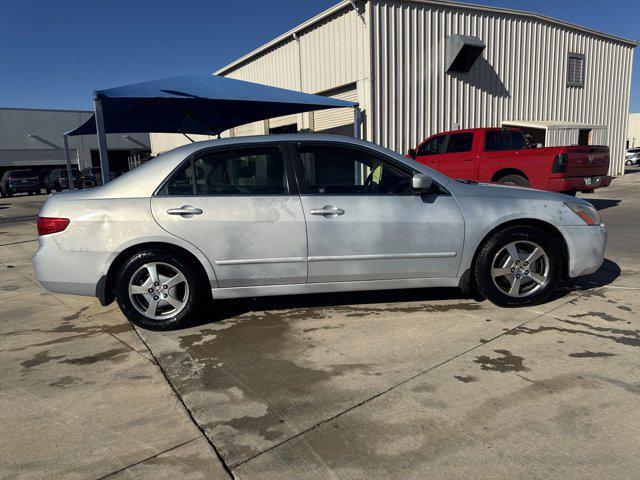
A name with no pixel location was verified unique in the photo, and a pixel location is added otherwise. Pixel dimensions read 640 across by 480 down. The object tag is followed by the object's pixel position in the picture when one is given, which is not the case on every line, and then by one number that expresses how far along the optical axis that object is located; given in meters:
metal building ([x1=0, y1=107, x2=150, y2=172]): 31.89
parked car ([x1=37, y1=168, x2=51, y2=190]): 32.50
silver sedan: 3.58
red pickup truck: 8.52
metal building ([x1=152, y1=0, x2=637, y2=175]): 12.87
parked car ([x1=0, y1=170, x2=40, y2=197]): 26.83
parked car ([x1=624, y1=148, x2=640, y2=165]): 35.91
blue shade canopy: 7.06
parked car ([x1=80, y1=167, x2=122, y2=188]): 23.06
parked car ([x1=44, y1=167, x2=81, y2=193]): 26.45
